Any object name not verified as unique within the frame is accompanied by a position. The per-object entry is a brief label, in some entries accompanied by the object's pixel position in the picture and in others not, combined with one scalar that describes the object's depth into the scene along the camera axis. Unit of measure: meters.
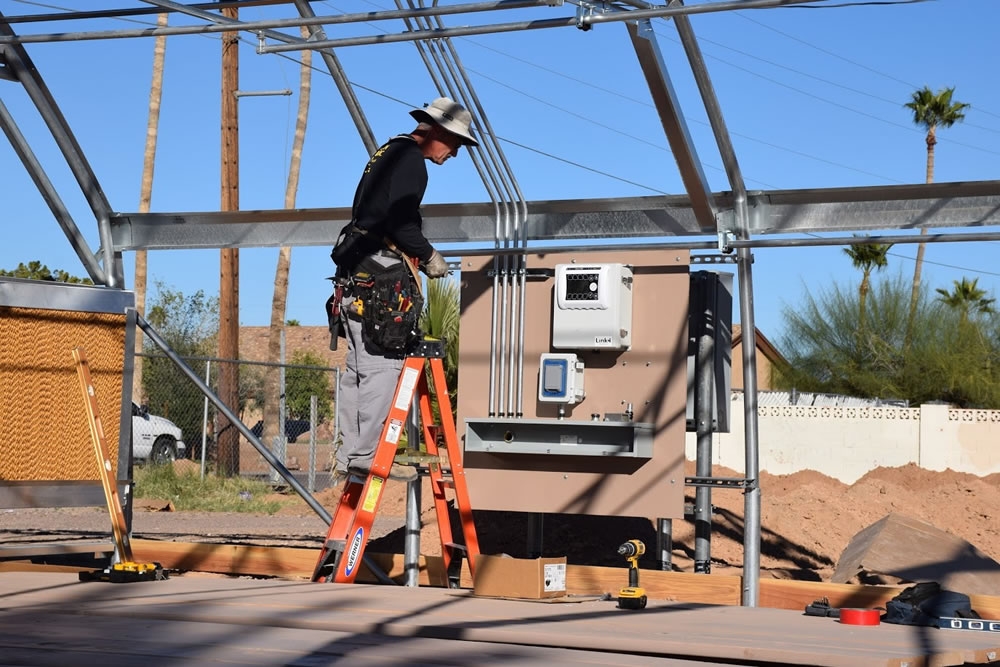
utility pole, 22.53
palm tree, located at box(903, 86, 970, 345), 48.41
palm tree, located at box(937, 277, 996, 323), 33.44
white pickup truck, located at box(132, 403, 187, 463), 24.25
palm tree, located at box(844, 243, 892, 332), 42.44
